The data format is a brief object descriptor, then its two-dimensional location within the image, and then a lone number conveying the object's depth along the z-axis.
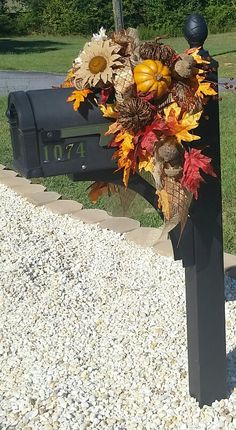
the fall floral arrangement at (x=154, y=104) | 1.97
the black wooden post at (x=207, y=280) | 2.15
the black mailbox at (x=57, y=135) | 2.00
